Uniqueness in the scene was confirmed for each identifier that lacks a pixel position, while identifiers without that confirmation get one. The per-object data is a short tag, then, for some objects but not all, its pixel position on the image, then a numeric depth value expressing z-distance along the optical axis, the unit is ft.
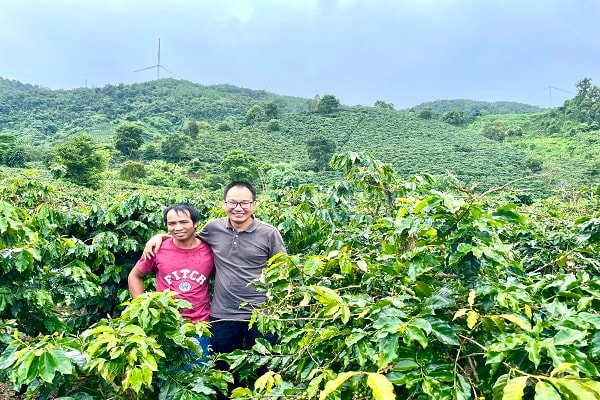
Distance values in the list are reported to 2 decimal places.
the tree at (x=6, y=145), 113.60
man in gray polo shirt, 9.80
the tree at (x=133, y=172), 114.21
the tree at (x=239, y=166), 122.21
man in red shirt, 9.82
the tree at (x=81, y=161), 95.96
